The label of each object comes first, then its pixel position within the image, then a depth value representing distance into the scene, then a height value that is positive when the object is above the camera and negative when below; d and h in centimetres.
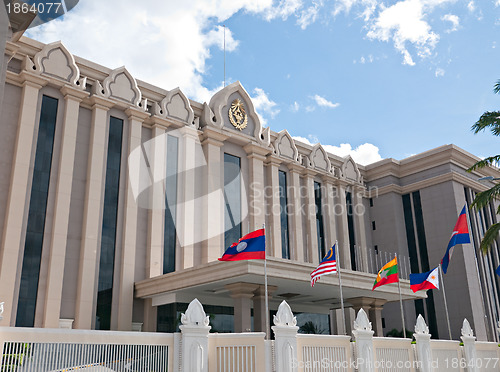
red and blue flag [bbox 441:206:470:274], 2478 +581
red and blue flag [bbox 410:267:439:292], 2528 +386
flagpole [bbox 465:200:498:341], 4244 +460
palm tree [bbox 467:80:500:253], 2558 +949
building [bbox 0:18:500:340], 2706 +960
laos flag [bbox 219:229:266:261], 2053 +447
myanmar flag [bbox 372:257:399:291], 2514 +413
